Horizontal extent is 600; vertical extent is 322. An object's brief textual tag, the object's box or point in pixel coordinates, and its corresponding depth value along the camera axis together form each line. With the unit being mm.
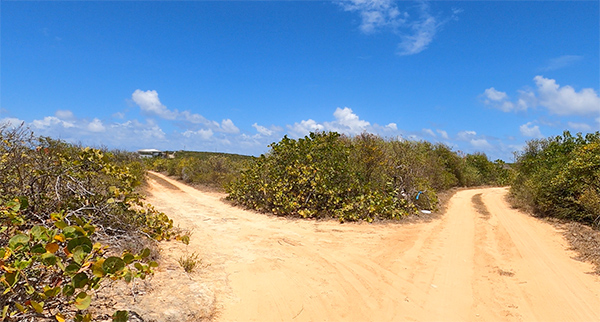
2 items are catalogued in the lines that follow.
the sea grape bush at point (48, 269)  2596
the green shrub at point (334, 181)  10617
